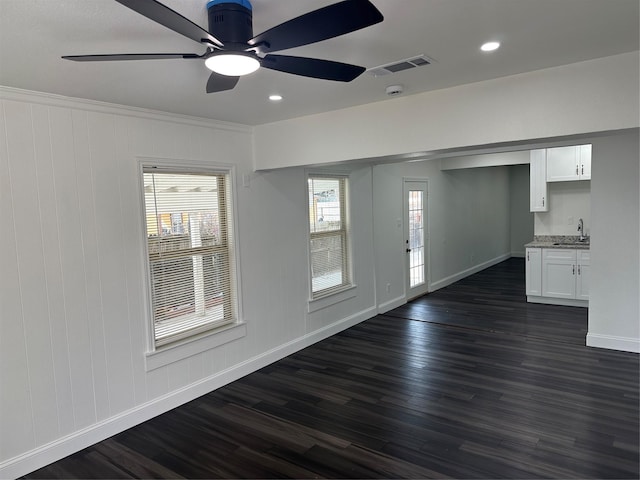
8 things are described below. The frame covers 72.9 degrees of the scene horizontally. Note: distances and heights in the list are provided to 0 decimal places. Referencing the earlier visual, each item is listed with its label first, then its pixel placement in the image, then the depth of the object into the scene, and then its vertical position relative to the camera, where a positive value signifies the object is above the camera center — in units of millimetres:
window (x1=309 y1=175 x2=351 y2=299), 5277 -330
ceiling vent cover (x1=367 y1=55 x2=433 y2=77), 2498 +845
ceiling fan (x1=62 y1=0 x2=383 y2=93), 1405 +642
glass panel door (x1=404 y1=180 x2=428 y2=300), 6980 -498
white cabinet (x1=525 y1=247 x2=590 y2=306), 6129 -1080
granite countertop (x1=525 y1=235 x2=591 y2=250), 6229 -631
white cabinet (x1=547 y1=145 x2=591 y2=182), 6281 +554
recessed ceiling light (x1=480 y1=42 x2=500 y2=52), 2293 +847
